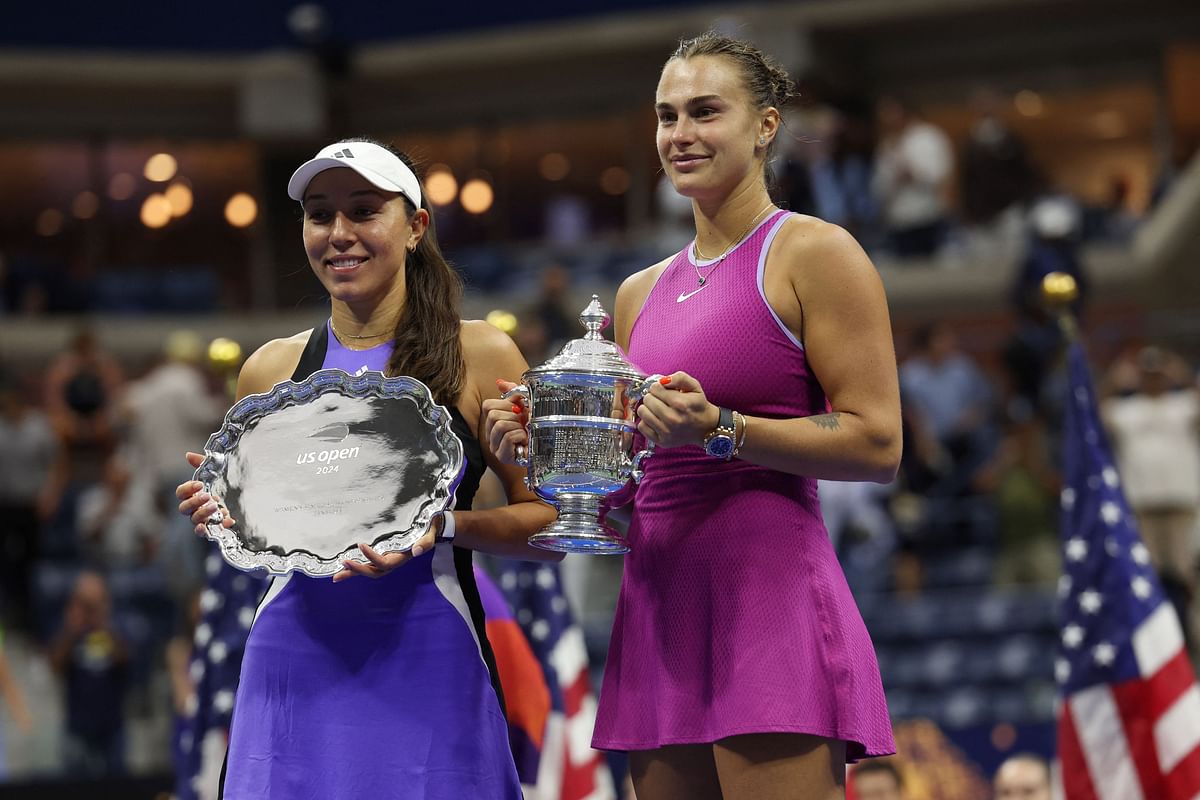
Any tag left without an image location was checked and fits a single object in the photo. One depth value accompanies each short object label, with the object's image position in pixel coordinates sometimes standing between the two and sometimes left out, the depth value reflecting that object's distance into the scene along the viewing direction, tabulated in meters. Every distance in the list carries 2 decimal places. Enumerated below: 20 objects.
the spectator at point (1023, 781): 11.13
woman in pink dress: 5.23
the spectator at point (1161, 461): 16.92
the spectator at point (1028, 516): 18.41
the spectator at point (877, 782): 10.82
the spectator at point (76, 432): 24.06
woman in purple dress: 5.51
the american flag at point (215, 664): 9.66
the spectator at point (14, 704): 17.52
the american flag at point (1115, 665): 9.35
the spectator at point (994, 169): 26.23
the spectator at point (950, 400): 20.17
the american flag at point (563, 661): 10.32
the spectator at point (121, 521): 21.33
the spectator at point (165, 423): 22.45
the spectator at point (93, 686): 16.53
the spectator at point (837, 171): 25.02
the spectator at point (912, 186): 24.95
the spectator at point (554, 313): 20.84
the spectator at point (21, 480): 23.00
